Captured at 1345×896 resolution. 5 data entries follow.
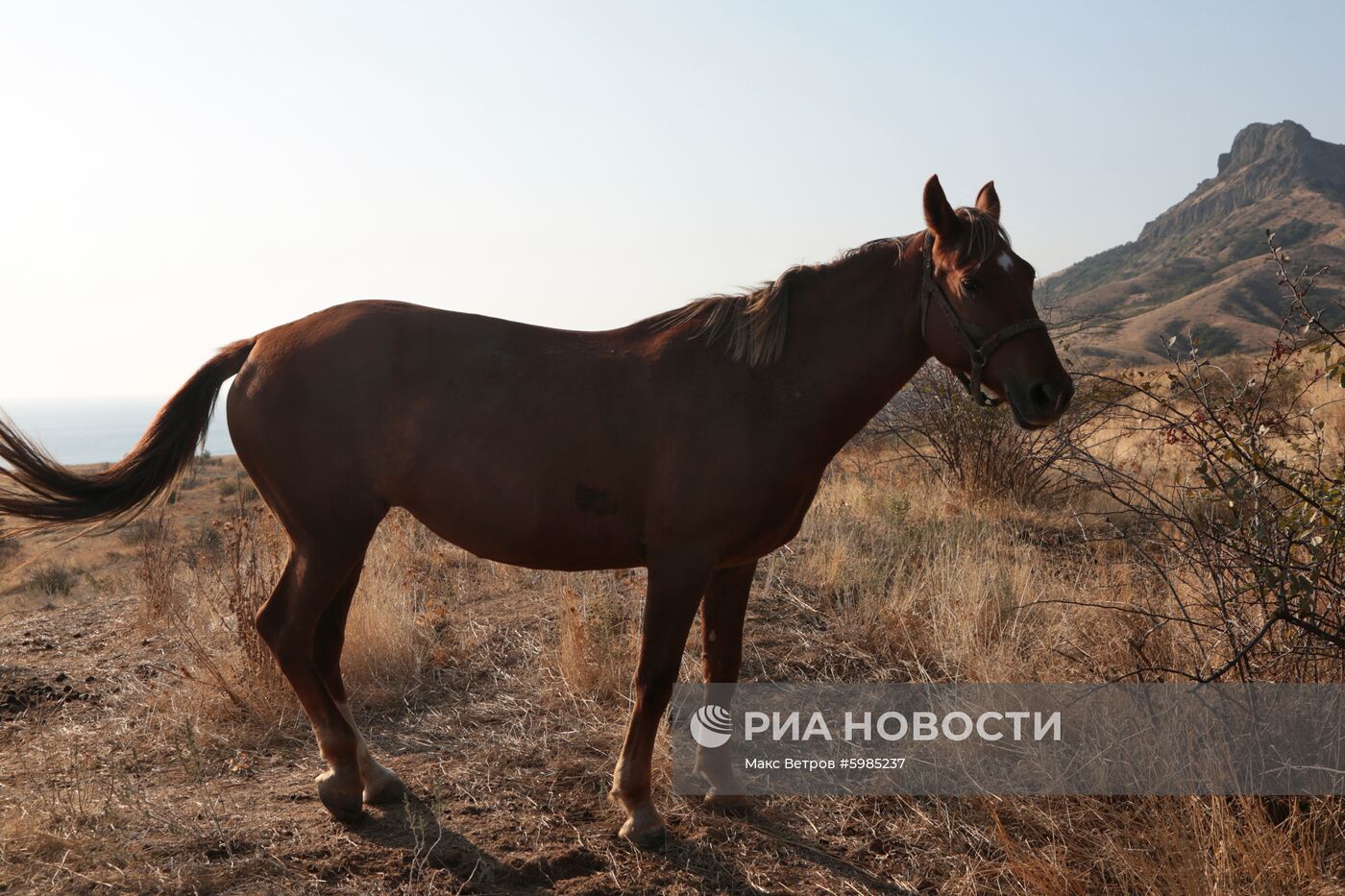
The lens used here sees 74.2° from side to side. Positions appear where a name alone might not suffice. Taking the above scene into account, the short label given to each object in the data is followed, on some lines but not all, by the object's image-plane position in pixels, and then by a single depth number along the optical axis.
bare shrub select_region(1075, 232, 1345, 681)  3.20
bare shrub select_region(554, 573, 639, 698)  5.01
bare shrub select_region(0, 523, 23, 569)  16.80
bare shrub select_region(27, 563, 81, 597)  12.72
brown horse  3.51
